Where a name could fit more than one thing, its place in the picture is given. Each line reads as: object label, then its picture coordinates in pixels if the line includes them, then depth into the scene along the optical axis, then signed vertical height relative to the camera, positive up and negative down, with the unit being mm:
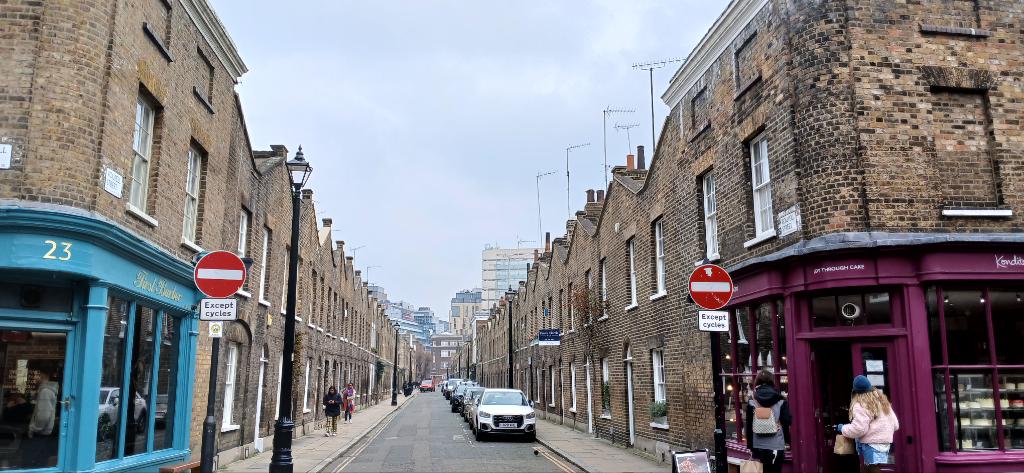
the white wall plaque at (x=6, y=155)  9070 +2524
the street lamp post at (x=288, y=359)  11930 +6
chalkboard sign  9594 -1347
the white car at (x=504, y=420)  22516 -1869
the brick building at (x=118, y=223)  9091 +1983
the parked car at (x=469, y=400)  27494 -1772
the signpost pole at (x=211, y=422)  9430 -816
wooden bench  12039 -1855
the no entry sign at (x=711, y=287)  9773 +972
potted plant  16516 -1206
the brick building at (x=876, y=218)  9883 +2111
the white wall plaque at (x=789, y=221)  11000 +2109
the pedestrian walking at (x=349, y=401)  31297 -1796
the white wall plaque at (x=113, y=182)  9969 +2457
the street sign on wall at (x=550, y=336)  25884 +826
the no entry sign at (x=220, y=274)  9352 +1100
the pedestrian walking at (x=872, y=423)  9008 -777
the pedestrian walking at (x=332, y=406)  23656 -1503
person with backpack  9617 -859
